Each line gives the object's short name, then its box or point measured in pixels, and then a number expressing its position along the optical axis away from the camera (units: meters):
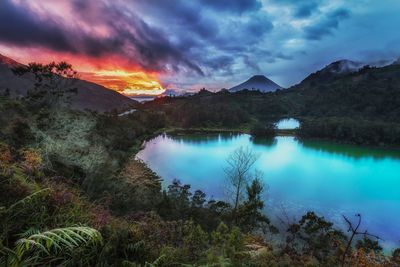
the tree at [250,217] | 17.44
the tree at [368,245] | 13.91
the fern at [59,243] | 2.64
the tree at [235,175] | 27.35
